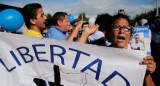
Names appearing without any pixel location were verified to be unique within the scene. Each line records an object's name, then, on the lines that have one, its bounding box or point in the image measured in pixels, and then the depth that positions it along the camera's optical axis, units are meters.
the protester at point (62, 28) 1.90
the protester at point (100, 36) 2.11
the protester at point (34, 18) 2.48
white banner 1.51
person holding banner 1.76
